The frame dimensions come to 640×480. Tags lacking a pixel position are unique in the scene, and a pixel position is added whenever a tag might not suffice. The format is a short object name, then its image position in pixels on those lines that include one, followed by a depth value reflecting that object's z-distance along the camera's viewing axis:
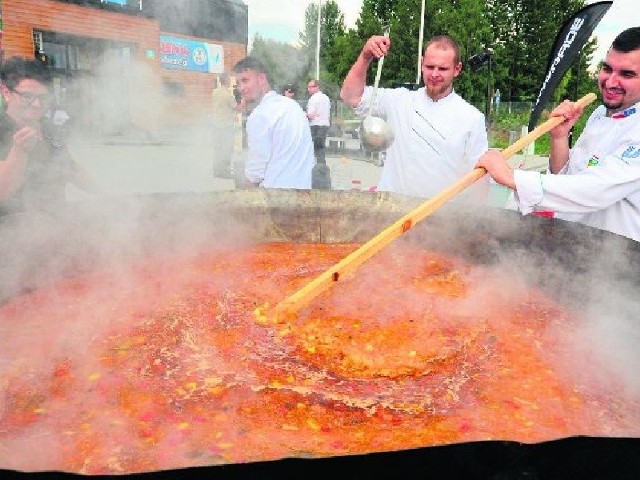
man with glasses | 2.80
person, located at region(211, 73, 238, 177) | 8.43
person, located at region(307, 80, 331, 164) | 11.24
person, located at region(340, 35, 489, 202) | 3.30
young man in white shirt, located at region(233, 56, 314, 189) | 4.11
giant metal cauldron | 0.93
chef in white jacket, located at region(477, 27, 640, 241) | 2.21
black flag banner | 4.12
